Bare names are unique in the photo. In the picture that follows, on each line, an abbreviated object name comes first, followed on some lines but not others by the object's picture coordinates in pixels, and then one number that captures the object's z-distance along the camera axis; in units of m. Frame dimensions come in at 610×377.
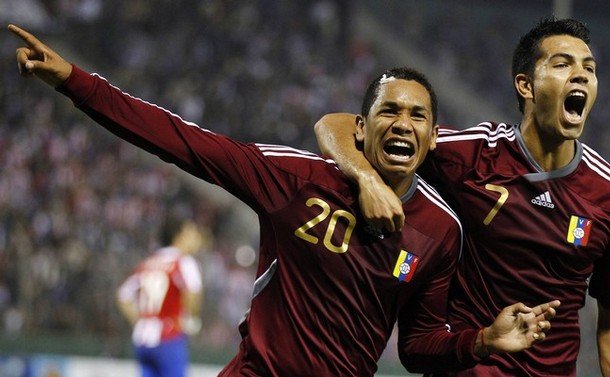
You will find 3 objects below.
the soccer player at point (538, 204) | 8.57
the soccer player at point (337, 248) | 7.96
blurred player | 20.62
